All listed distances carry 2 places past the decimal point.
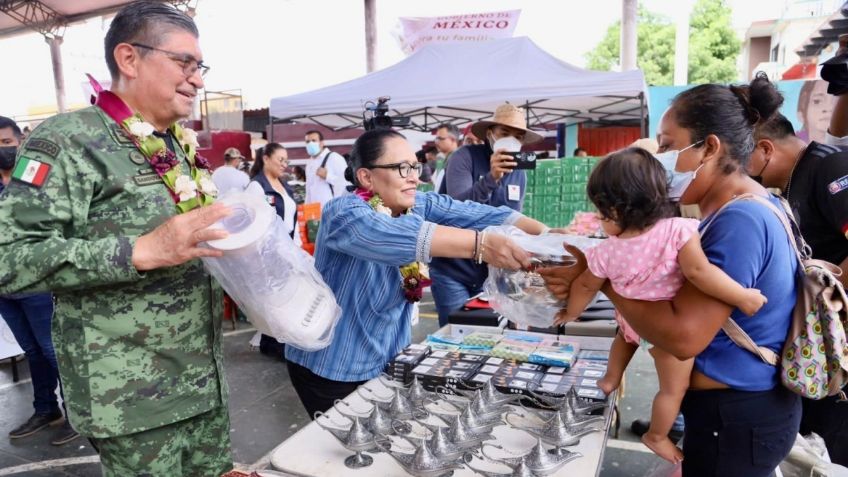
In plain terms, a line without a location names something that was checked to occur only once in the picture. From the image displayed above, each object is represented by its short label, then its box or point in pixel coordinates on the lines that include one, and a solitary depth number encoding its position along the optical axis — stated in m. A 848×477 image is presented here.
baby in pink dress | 1.33
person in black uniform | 2.03
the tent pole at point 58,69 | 21.38
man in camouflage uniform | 1.31
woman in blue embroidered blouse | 1.76
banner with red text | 11.77
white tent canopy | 7.16
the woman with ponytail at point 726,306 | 1.36
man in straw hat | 3.52
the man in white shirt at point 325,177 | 7.69
